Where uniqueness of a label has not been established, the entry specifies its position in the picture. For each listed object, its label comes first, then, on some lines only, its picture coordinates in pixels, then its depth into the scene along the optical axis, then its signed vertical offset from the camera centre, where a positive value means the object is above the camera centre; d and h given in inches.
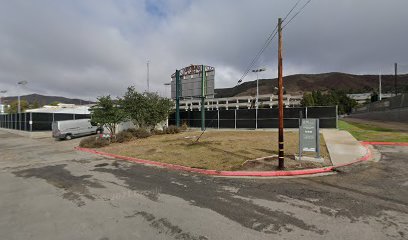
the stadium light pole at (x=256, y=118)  1145.3 -5.6
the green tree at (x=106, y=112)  965.8 +20.0
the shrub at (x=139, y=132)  1045.8 -61.9
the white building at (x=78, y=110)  1956.9 +57.7
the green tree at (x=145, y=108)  1130.7 +43.9
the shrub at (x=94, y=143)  861.8 -86.3
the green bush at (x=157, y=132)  1166.4 -67.7
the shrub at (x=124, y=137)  962.7 -74.2
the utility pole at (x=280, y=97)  408.5 +31.5
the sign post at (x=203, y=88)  1233.4 +140.2
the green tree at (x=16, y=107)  4658.0 +197.5
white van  1193.9 -54.7
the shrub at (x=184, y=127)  1278.9 -50.2
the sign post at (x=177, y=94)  1332.4 +119.3
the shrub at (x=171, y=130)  1164.5 -58.5
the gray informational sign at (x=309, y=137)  467.5 -37.2
